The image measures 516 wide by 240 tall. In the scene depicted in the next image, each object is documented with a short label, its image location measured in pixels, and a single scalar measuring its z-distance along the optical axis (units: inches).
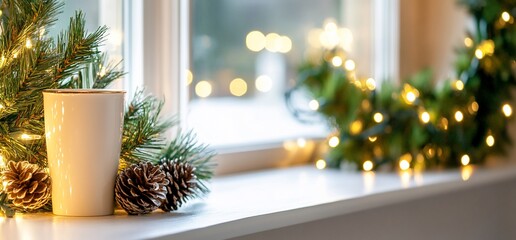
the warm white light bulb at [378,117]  65.3
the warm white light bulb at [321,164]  66.0
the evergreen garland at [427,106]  64.8
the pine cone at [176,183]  43.6
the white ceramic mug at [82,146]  40.6
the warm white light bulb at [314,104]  66.6
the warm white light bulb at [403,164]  64.4
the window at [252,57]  61.9
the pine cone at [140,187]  41.4
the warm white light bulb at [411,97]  65.6
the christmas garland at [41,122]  40.7
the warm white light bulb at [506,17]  67.5
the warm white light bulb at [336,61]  67.6
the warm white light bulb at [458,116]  65.7
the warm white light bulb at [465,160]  66.2
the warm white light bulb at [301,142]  69.6
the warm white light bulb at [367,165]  64.4
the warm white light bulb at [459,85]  67.2
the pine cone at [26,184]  40.1
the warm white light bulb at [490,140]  67.6
